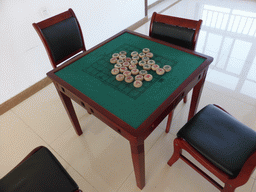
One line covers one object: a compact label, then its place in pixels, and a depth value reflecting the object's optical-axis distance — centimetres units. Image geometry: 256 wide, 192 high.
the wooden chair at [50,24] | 156
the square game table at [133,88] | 102
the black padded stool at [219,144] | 103
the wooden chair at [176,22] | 150
